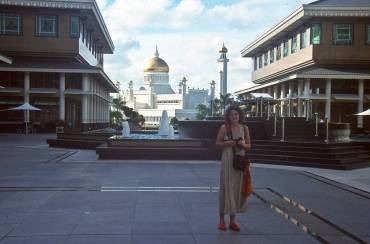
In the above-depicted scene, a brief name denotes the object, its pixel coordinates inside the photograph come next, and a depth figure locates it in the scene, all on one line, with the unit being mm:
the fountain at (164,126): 33984
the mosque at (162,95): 109556
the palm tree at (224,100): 80962
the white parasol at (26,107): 36938
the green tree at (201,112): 86375
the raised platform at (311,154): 16531
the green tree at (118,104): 90300
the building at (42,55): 41188
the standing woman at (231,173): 6797
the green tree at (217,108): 75450
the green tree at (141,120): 86338
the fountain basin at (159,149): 17781
